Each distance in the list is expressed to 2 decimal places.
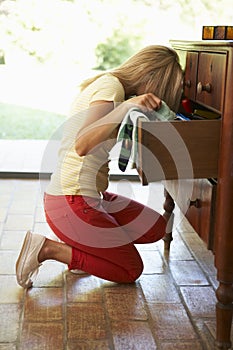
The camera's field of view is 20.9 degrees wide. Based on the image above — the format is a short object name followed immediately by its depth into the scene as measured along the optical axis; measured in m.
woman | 1.94
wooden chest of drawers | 1.55
